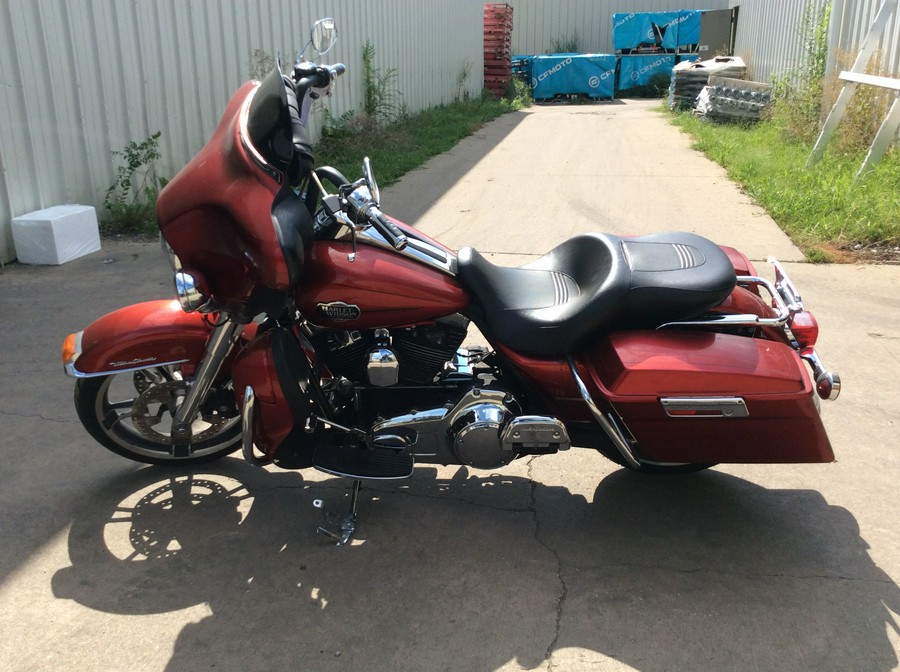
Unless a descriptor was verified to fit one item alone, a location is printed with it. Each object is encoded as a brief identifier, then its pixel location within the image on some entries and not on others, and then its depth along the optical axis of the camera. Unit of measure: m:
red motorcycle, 2.67
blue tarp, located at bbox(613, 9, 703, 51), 21.31
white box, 6.27
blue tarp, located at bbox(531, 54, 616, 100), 20.09
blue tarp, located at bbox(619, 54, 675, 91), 21.38
